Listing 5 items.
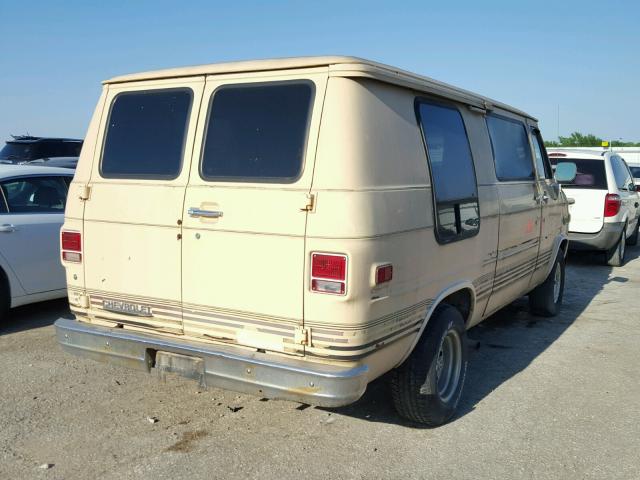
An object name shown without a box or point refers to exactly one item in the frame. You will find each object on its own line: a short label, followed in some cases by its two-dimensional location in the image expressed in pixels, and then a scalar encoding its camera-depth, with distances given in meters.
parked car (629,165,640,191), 19.05
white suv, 9.88
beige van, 3.35
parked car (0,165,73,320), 6.10
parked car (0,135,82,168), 12.13
